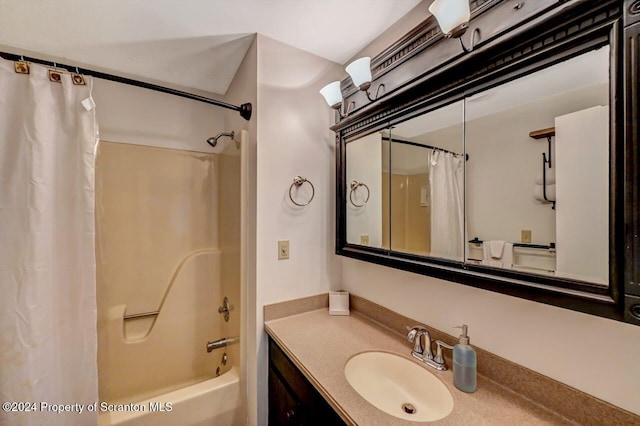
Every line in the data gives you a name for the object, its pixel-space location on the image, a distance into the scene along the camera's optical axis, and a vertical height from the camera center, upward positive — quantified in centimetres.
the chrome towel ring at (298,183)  144 +17
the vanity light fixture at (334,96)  133 +62
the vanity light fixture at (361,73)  114 +65
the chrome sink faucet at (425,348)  98 -56
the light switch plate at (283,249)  141 -21
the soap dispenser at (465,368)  84 -53
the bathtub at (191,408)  118 -98
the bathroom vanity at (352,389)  72 -60
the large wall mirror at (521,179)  60 +10
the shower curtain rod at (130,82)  103 +64
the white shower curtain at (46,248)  100 -15
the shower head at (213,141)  167 +51
